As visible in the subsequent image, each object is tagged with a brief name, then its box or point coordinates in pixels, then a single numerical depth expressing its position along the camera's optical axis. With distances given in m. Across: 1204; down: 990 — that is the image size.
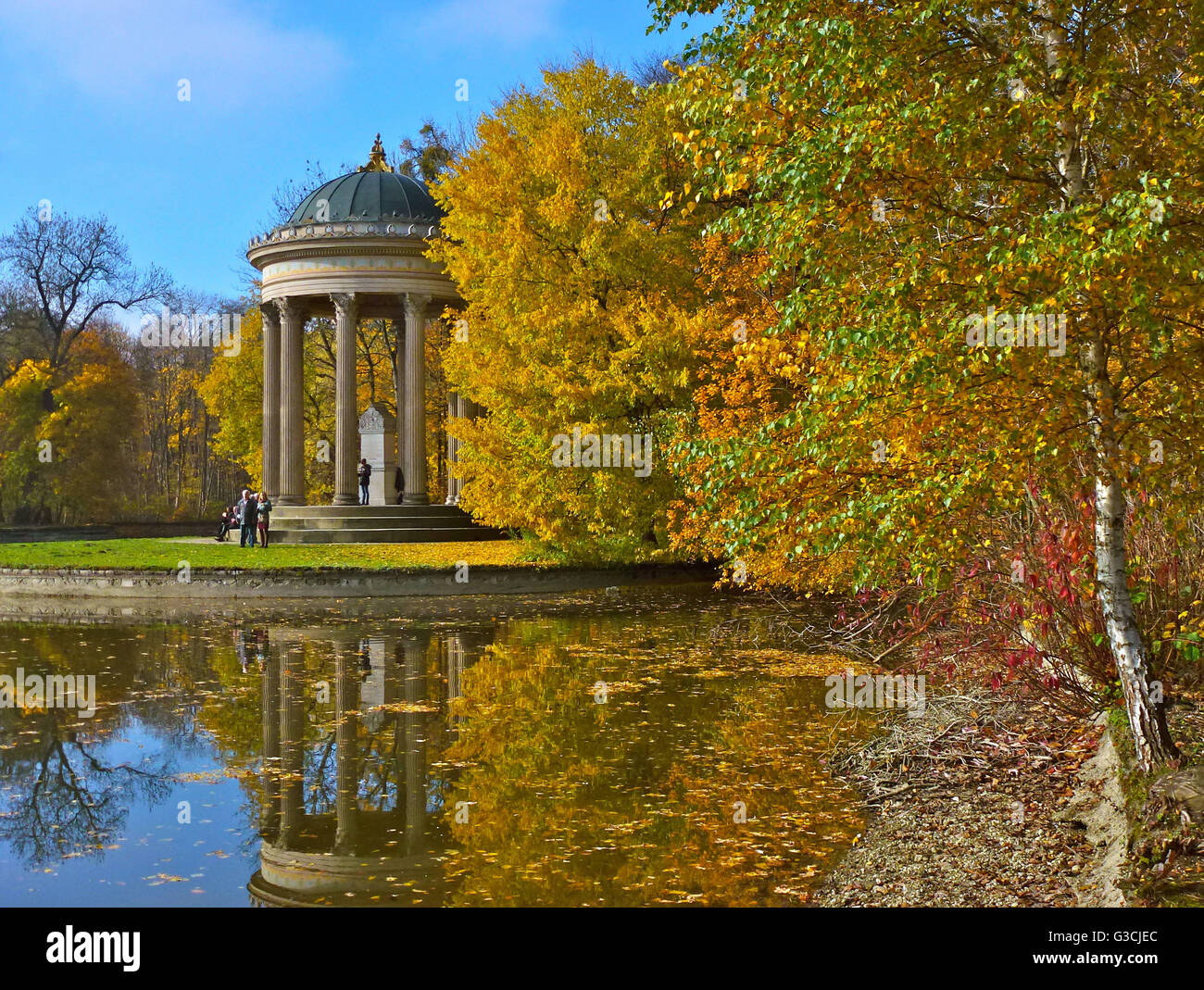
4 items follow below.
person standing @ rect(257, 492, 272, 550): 33.44
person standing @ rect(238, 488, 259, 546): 33.34
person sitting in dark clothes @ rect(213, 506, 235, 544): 38.22
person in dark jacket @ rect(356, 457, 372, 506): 40.64
